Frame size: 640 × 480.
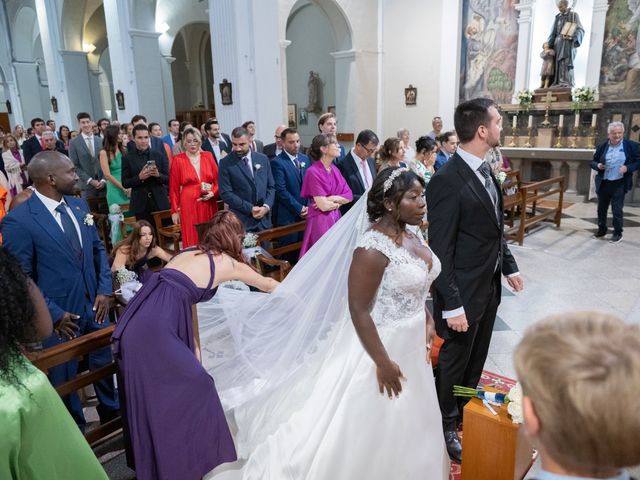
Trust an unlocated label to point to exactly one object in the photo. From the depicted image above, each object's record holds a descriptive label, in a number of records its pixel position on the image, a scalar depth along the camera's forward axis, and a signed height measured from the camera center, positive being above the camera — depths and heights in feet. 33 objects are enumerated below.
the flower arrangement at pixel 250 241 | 14.59 -3.66
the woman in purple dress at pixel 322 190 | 15.64 -2.46
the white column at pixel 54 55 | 49.11 +6.37
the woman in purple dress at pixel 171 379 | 7.76 -4.08
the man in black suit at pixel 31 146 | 30.58 -1.59
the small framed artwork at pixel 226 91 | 32.63 +1.50
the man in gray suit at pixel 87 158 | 24.71 -1.98
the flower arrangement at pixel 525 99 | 38.75 +0.57
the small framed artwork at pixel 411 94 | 44.21 +1.35
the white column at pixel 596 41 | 35.94 +4.55
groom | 8.52 -2.16
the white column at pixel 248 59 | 31.60 +3.54
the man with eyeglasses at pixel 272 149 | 24.47 -1.74
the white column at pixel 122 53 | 40.50 +5.23
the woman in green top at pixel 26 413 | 4.75 -2.83
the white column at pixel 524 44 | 39.04 +4.90
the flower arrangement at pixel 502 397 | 7.50 -4.66
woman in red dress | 17.81 -2.52
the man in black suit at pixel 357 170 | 16.80 -2.02
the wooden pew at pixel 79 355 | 7.64 -3.69
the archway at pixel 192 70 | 67.36 +6.19
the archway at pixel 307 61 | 55.47 +5.81
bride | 7.39 -4.28
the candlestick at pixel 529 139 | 39.74 -2.55
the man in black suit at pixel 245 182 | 16.81 -2.29
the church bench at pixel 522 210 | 24.64 -5.73
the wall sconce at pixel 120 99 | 42.34 +1.55
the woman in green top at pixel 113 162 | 21.79 -1.89
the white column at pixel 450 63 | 41.69 +3.78
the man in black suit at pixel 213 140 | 22.74 -1.16
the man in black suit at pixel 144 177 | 20.04 -2.40
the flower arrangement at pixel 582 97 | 36.24 +0.56
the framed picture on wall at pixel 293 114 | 59.52 -0.15
